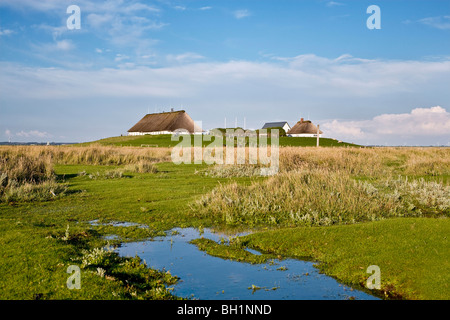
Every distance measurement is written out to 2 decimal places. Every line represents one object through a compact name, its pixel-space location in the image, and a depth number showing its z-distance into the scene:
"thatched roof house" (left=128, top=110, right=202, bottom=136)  98.45
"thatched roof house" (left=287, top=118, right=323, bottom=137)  120.91
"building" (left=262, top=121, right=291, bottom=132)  130.80
